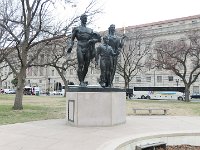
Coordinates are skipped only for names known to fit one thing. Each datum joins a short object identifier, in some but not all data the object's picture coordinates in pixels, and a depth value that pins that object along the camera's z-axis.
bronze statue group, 12.34
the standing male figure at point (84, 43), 12.31
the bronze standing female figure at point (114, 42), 13.23
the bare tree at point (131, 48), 50.09
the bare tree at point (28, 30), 20.58
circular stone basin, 8.65
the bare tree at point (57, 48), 22.86
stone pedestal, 11.54
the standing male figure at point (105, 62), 12.78
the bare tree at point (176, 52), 41.41
